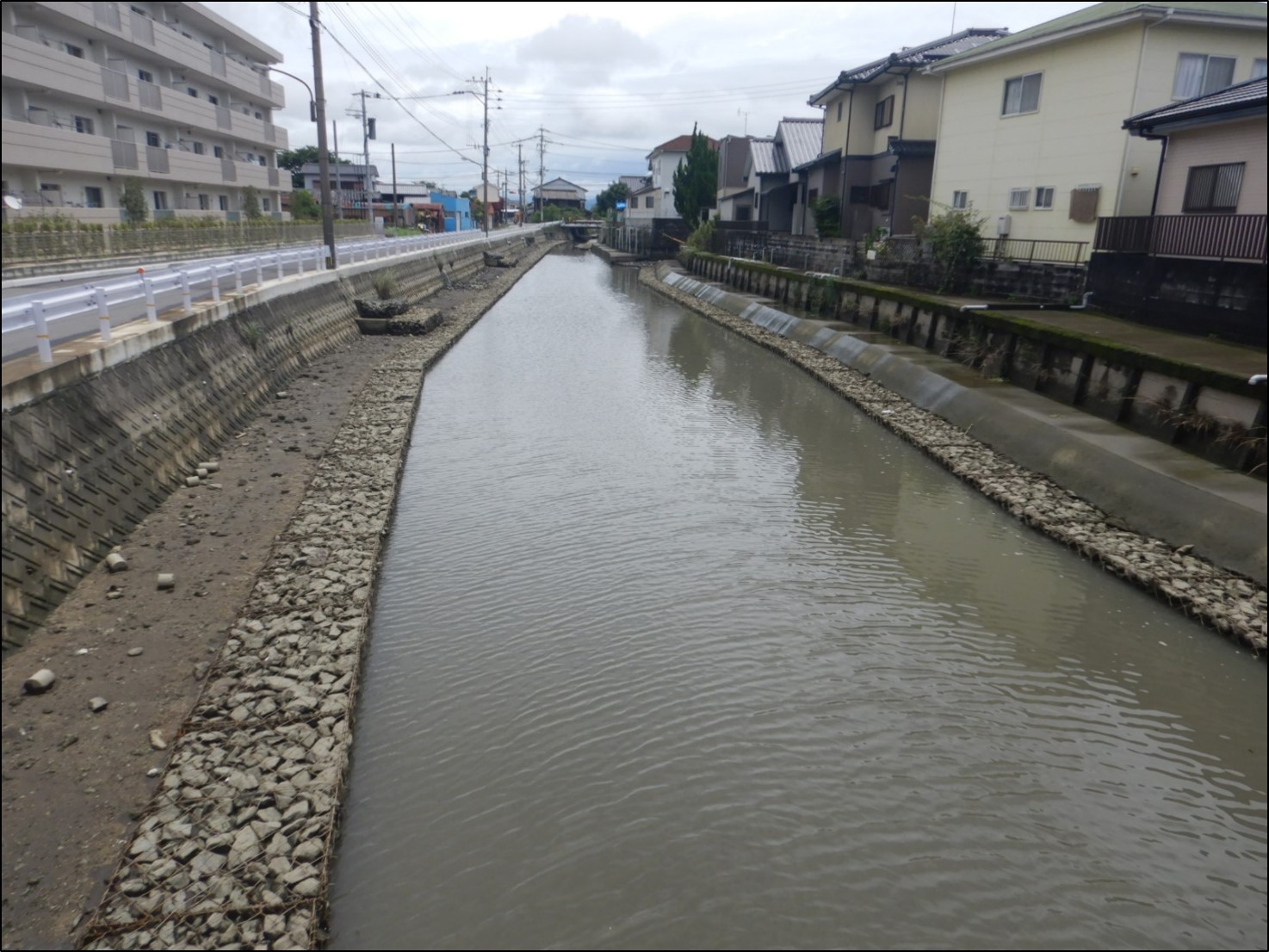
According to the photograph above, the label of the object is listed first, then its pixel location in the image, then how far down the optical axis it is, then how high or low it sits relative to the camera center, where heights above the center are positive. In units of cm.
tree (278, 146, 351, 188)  7300 +852
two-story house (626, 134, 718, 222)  7488 +786
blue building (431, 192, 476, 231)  9025 +472
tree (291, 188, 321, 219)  5156 +254
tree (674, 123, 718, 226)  5631 +537
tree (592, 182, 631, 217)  11206 +846
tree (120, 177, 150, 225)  2314 +105
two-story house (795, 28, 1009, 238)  2877 +501
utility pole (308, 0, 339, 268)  2125 +248
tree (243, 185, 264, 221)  3591 +178
